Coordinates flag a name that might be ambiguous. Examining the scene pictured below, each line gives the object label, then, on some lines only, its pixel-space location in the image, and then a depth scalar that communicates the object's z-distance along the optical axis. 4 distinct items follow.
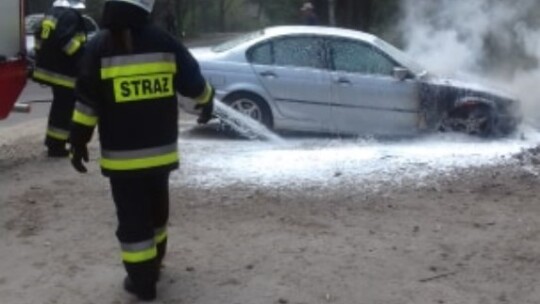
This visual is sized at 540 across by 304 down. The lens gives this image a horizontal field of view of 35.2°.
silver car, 10.39
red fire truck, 8.32
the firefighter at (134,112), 4.70
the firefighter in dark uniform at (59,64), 8.52
